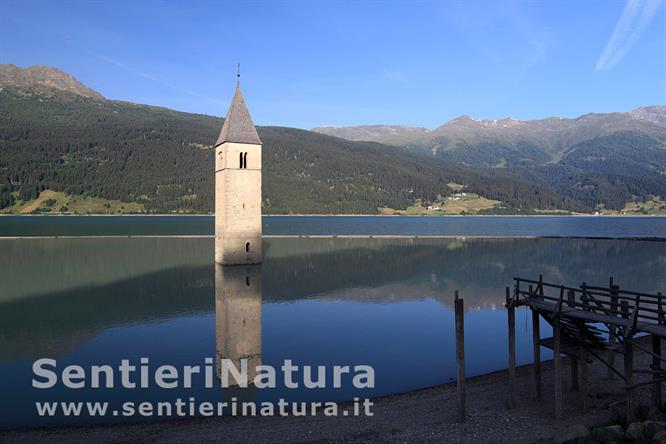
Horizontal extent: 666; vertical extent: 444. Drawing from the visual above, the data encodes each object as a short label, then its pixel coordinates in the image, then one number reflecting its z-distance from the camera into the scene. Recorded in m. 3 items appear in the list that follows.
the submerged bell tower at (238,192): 48.31
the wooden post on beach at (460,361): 14.86
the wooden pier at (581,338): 13.79
